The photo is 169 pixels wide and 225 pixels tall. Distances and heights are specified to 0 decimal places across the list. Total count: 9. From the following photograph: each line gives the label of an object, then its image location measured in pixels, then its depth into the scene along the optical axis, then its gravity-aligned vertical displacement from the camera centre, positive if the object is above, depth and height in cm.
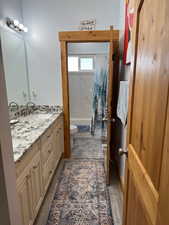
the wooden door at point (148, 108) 59 -11
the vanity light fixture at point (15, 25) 218 +88
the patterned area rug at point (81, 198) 161 -137
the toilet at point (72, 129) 323 -94
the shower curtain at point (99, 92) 344 -19
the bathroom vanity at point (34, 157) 123 -72
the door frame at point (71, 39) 222 +66
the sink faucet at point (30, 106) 282 -39
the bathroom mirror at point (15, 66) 216 +29
